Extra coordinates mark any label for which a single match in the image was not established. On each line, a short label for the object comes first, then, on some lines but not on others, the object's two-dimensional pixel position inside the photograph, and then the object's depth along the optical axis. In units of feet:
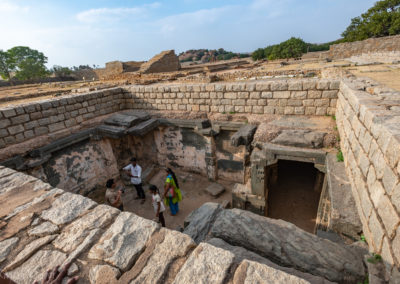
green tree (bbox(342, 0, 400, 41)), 76.48
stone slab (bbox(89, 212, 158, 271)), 5.37
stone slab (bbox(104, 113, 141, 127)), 24.21
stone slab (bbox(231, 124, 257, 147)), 19.15
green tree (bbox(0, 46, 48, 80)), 104.22
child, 17.60
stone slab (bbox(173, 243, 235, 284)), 4.70
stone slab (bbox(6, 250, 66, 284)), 5.08
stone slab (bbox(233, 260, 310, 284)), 4.51
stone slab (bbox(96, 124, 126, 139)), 23.12
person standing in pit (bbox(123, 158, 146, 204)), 22.35
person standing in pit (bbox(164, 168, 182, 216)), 19.44
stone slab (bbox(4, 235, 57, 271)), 5.43
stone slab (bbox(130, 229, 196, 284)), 4.91
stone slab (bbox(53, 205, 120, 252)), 5.99
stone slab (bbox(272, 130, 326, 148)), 15.28
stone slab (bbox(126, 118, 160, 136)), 23.53
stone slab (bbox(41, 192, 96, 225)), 6.95
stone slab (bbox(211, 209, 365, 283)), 7.04
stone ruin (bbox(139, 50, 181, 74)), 50.83
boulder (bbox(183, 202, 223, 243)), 10.73
